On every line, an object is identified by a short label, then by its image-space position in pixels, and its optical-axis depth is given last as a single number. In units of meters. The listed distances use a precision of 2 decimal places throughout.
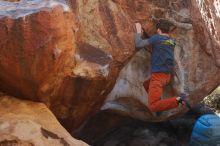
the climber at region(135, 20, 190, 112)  6.34
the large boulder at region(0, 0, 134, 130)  4.53
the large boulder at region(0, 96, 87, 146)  4.31
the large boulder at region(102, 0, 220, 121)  6.66
